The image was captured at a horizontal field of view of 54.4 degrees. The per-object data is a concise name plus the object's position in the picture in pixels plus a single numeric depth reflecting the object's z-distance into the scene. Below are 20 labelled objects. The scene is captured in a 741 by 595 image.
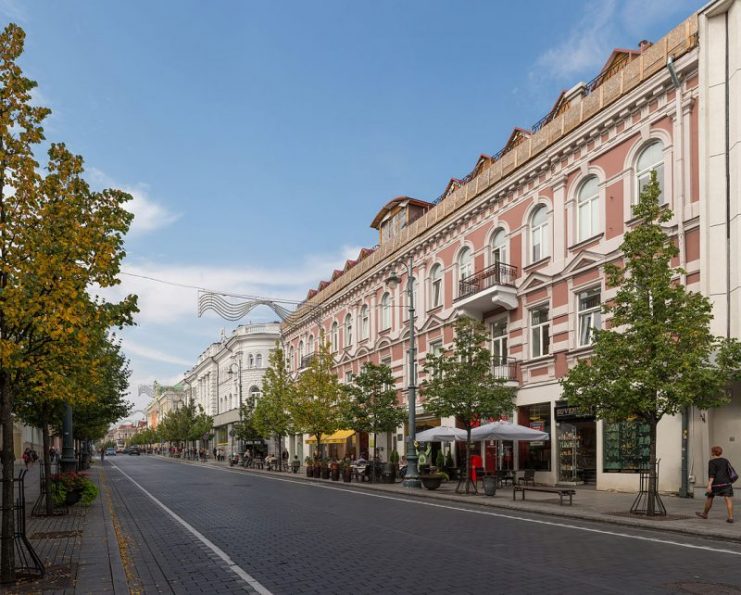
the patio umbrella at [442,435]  27.19
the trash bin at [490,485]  21.33
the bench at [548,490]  18.00
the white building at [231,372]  78.62
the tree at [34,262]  8.32
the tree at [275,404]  45.09
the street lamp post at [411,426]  26.58
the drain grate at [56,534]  12.63
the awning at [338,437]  42.41
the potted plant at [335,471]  33.41
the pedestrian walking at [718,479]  14.41
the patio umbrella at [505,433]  23.38
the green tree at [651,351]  15.31
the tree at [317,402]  37.88
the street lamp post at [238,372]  78.29
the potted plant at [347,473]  31.70
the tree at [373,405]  32.38
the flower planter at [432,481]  25.30
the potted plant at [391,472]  30.50
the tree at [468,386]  23.89
